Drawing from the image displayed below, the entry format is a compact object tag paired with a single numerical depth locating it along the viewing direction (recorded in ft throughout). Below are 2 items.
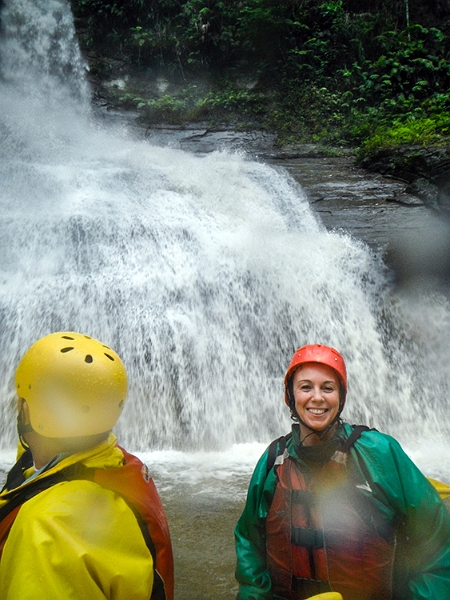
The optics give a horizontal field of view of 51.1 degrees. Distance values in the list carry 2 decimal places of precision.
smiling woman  5.36
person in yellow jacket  3.87
